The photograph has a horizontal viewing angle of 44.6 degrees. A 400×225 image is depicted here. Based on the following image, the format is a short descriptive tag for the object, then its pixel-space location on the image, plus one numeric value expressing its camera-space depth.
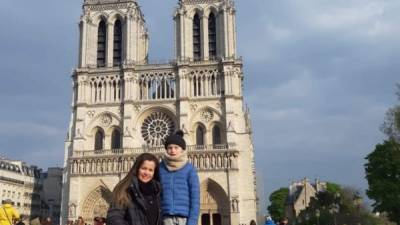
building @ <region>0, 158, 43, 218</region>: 52.84
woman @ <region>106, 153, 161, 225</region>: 4.36
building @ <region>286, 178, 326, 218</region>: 64.62
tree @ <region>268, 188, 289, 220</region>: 72.00
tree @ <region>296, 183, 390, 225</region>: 42.09
